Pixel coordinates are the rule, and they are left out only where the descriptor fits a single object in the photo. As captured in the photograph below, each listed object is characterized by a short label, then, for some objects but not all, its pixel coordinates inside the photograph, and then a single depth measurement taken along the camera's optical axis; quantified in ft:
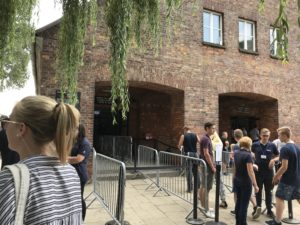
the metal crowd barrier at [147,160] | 24.21
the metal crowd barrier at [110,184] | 13.27
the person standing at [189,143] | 22.99
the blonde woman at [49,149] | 3.76
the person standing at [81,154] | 12.87
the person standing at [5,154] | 13.77
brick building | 25.30
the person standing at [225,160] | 24.46
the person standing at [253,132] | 31.23
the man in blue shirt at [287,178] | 14.47
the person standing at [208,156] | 16.84
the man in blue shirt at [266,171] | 16.75
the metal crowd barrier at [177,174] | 16.26
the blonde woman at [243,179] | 13.84
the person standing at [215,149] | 18.38
